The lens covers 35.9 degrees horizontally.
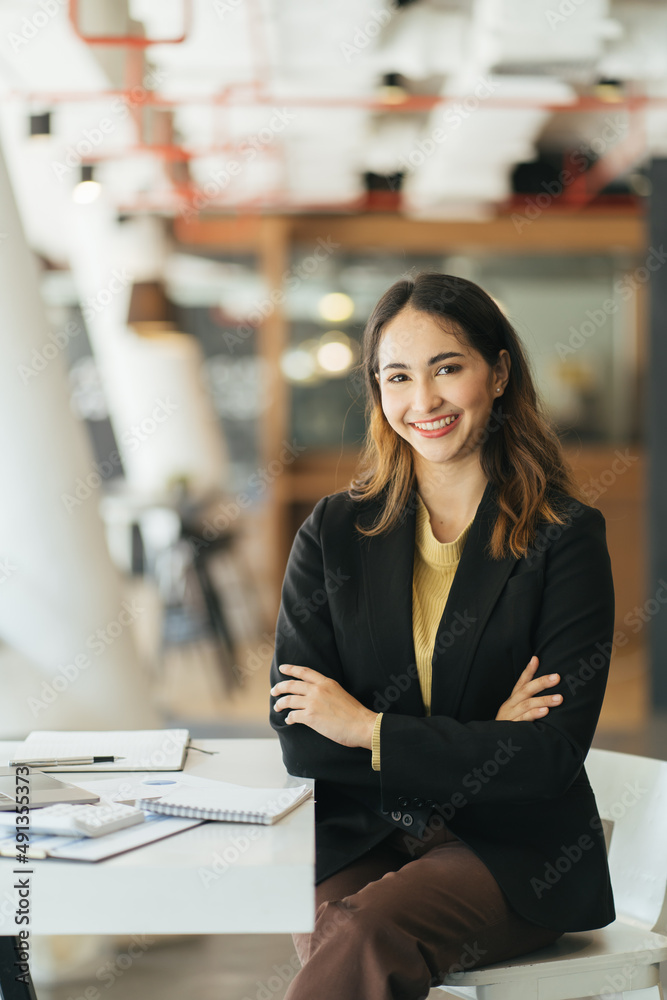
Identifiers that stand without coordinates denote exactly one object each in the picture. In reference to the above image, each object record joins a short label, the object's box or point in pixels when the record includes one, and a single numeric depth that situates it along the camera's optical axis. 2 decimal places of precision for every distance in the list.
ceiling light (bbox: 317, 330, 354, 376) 8.91
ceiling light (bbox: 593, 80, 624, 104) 5.36
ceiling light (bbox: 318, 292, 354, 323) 8.95
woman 1.67
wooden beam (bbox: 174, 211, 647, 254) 8.39
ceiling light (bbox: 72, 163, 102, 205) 5.36
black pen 1.84
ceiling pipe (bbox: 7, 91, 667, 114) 5.08
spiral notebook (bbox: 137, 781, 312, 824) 1.52
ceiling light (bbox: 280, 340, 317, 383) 8.74
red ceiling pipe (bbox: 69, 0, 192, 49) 3.89
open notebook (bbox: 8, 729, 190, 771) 1.85
